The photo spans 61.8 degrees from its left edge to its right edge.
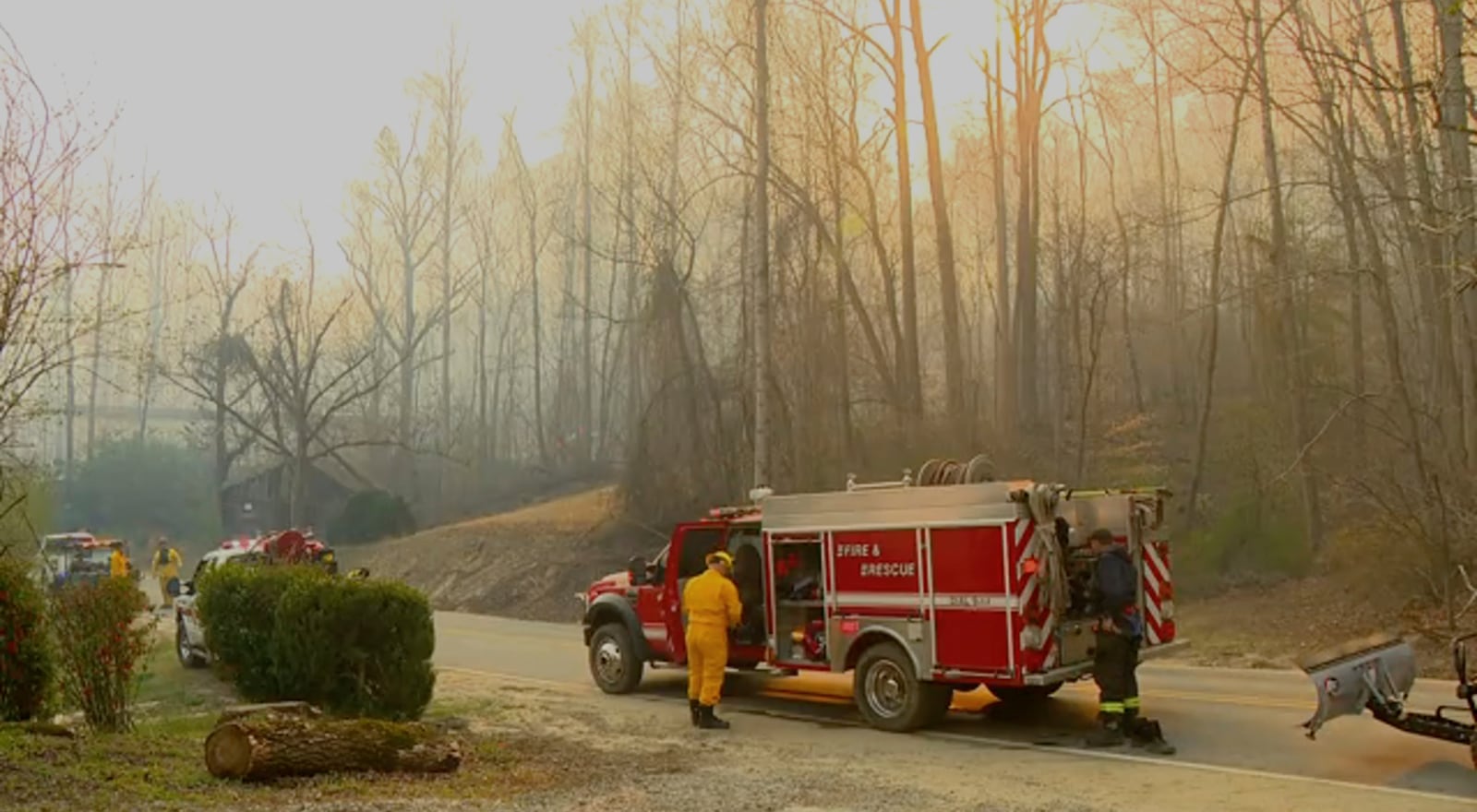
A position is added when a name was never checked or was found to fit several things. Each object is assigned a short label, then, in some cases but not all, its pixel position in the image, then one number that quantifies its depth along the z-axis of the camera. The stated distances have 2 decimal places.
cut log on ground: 8.35
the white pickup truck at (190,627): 18.70
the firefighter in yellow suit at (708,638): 12.11
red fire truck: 10.91
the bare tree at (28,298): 10.31
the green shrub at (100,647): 10.12
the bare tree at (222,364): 49.25
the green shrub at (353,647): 11.84
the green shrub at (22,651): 9.81
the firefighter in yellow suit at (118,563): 25.37
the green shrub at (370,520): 46.69
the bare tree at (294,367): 46.47
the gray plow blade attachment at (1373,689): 8.98
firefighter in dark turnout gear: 10.59
